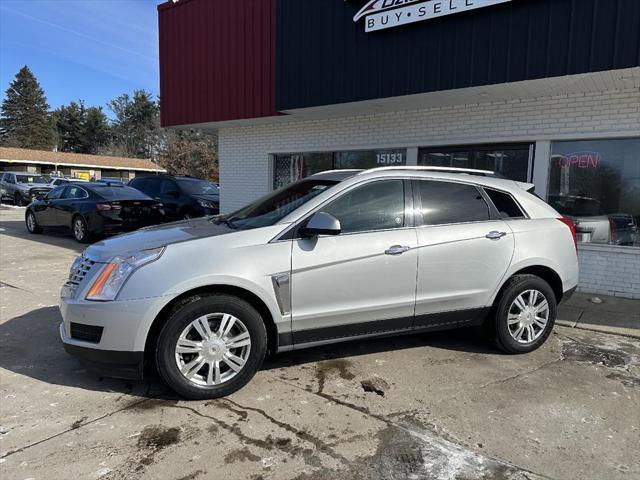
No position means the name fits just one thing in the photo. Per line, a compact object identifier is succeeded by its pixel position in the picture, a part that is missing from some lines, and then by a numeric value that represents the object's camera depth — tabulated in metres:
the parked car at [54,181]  28.38
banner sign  6.50
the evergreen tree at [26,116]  77.81
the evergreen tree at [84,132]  82.56
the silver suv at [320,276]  3.39
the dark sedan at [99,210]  10.72
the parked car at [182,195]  12.78
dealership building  6.06
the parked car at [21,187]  25.92
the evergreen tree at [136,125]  78.88
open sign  6.95
